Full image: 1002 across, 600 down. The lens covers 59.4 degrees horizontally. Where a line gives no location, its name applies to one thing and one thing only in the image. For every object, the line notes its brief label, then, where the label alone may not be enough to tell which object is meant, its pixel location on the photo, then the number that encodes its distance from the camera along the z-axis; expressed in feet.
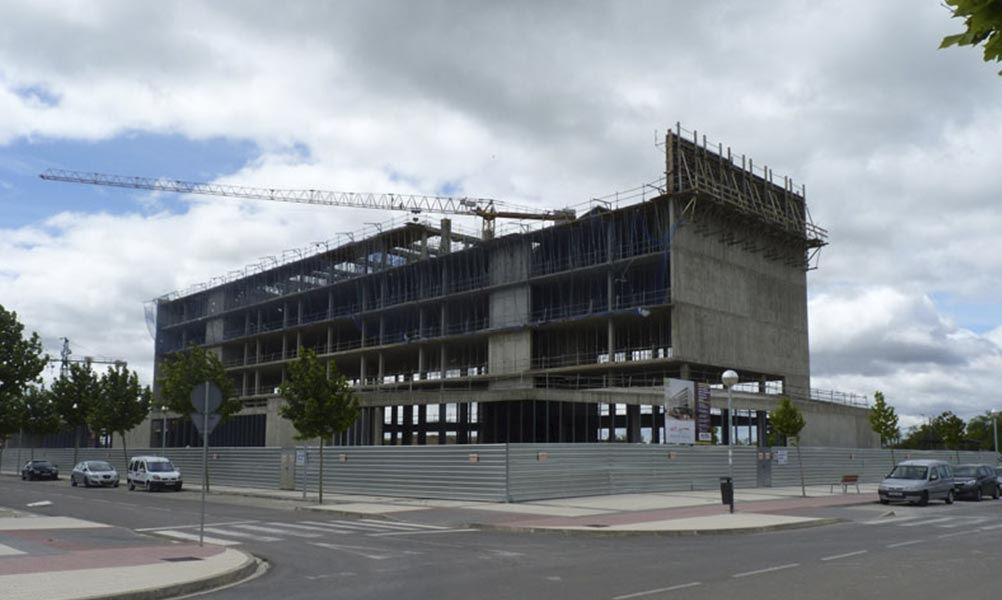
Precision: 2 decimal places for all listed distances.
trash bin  84.12
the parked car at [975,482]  114.62
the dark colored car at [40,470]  183.11
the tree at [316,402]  107.45
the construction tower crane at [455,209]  333.83
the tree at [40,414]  232.12
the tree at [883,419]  169.68
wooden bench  117.99
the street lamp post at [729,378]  93.56
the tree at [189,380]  147.64
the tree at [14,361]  90.89
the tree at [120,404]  189.67
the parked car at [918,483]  100.48
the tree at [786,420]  134.41
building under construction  195.93
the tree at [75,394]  200.44
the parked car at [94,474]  150.51
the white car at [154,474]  136.15
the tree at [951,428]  209.46
